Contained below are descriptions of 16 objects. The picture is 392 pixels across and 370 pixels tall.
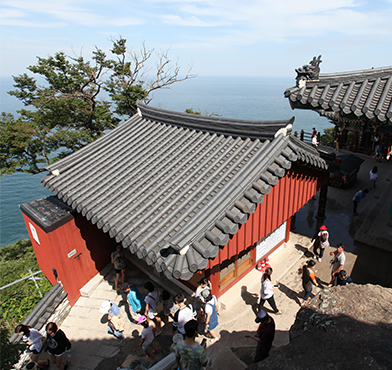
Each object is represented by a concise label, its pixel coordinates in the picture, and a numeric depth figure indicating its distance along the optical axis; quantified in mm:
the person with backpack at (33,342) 7516
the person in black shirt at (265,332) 6078
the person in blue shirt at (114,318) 7973
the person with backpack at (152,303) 7676
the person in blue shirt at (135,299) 8297
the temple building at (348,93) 7078
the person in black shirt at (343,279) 8055
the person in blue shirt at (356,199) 14047
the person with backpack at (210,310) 7223
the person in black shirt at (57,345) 7246
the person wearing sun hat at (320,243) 10430
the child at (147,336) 7168
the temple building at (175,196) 6020
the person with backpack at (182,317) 6867
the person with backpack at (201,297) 7570
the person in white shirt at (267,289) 7910
